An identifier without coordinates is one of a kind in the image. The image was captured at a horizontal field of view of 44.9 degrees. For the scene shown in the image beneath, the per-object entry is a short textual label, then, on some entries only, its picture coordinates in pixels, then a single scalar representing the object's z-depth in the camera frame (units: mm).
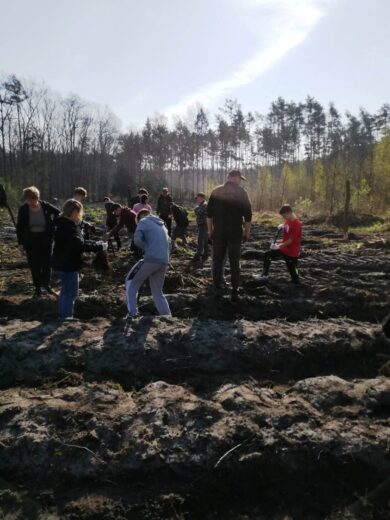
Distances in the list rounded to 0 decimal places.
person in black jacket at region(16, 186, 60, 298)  7043
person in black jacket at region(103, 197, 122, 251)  13536
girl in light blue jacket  5836
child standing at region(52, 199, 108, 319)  5766
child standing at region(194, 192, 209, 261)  11898
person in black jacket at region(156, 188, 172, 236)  13539
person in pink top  10698
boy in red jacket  8070
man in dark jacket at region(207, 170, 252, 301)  6809
